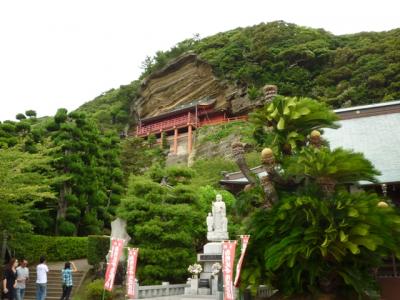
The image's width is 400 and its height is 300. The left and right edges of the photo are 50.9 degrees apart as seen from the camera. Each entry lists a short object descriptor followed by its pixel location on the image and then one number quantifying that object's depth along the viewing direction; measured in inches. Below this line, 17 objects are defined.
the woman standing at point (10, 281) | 546.0
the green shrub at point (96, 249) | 750.5
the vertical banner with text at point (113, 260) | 385.7
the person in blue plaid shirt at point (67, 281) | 583.2
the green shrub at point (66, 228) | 919.7
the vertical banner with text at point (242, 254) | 350.6
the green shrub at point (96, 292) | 615.8
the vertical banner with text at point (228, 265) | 377.7
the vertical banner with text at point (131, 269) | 466.0
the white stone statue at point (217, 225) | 644.1
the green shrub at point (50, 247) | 826.2
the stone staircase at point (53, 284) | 718.5
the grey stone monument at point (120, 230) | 763.4
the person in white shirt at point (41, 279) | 532.4
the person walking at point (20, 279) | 530.9
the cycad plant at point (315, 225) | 318.7
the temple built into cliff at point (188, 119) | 1984.5
